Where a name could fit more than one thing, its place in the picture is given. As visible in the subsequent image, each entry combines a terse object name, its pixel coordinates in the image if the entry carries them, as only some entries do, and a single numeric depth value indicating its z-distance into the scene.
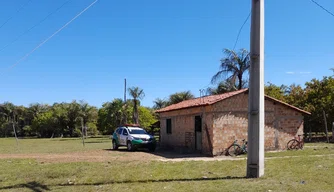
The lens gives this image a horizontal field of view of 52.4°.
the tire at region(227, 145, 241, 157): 19.45
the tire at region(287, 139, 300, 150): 21.08
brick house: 19.33
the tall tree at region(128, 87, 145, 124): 47.60
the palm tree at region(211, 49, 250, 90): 34.03
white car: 23.30
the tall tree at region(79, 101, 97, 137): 72.69
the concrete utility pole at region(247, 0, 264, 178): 10.41
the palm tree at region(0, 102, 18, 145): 84.94
